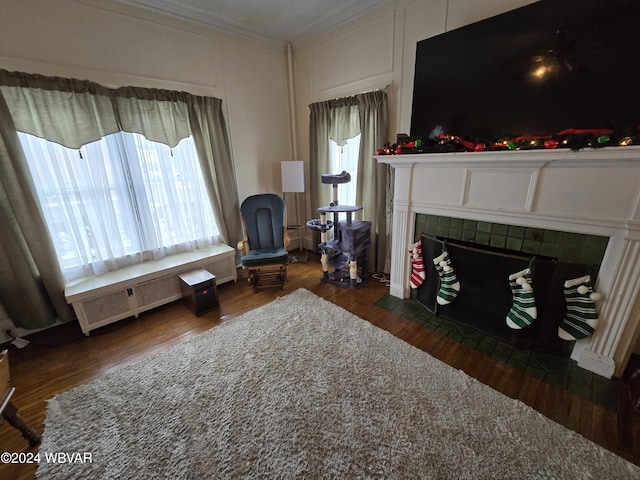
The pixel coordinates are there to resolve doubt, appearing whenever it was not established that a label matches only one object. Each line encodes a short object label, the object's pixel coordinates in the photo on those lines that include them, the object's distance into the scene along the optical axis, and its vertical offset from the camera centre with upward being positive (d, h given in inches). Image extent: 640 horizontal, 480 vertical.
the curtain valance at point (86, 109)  77.1 +21.0
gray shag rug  48.2 -54.4
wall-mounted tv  59.5 +22.7
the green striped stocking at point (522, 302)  71.0 -38.8
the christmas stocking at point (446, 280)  85.6 -38.6
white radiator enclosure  87.6 -41.5
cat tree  108.7 -33.6
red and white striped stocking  94.7 -36.9
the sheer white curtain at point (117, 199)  86.5 -10.2
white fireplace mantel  58.1 -11.2
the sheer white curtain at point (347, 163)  123.0 +0.8
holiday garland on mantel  55.2 +4.2
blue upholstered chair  120.5 -31.0
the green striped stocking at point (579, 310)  64.7 -37.9
